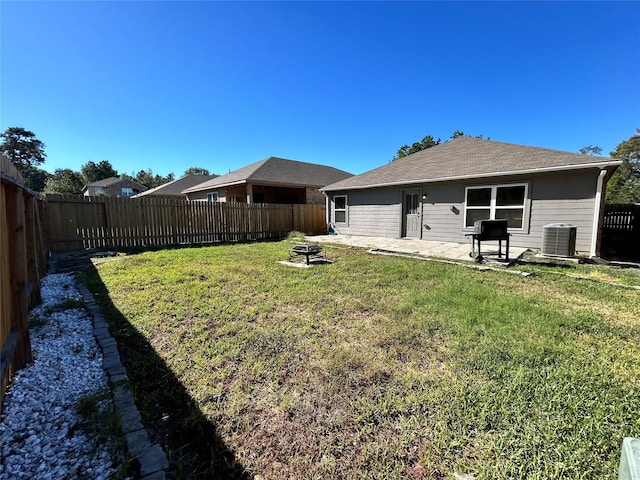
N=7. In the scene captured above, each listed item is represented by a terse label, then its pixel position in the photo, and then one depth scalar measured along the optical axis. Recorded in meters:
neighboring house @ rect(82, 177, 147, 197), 39.81
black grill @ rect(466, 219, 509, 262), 6.49
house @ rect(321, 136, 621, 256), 7.30
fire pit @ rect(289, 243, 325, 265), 6.67
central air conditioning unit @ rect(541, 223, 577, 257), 6.75
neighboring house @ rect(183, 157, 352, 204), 15.09
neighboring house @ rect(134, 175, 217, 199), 23.17
